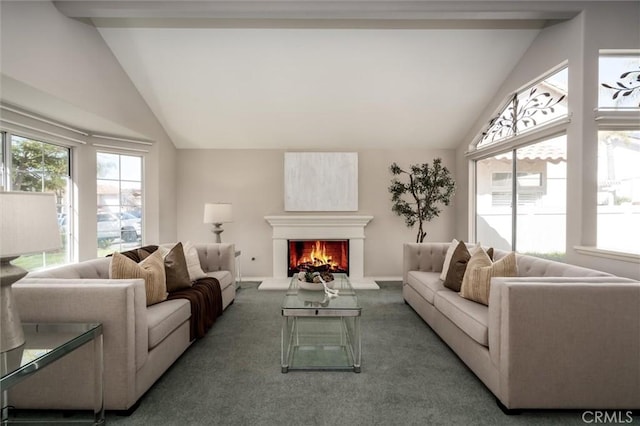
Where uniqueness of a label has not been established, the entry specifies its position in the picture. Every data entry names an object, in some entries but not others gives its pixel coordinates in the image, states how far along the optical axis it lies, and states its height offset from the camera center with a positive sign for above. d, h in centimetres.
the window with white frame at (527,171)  355 +49
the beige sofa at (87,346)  191 -81
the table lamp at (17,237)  146 -13
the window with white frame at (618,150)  307 +57
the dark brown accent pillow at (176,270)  307 -58
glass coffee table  252 -121
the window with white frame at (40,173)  334 +42
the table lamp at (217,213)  475 -5
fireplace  545 -41
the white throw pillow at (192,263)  354 -59
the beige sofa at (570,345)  190 -80
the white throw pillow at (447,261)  336 -55
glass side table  145 -70
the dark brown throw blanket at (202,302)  292 -91
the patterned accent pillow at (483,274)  266 -54
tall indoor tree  509 +31
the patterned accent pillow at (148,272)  257 -51
